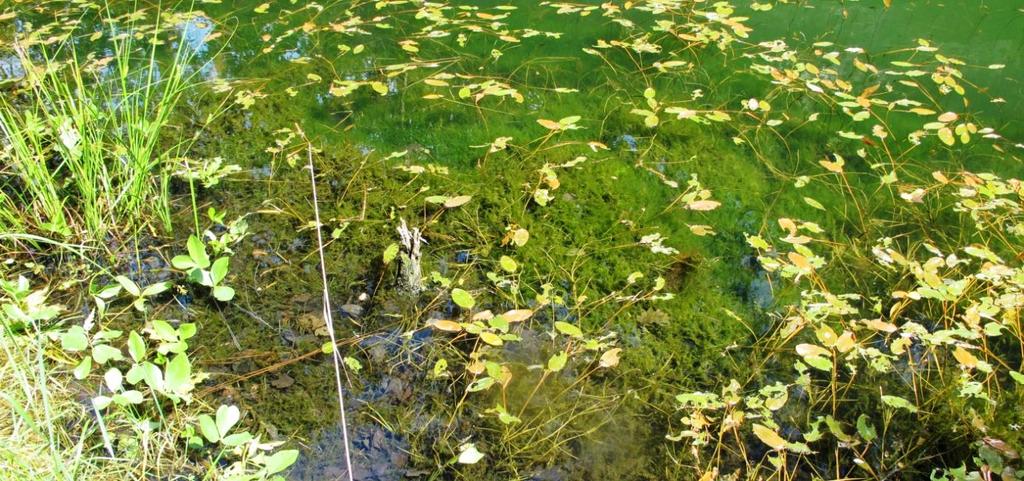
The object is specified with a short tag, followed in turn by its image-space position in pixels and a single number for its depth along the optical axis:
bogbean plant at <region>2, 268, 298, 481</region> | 1.61
